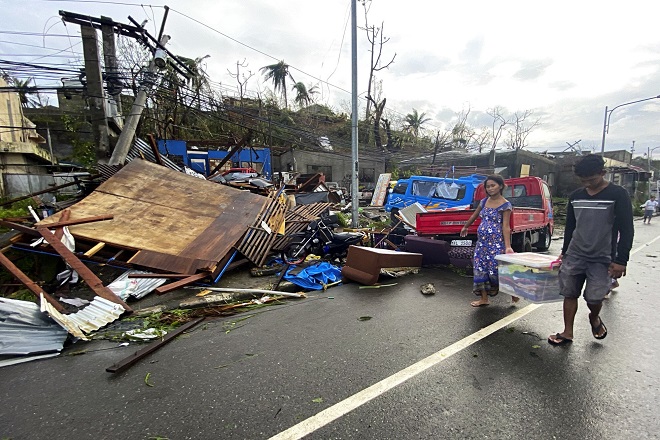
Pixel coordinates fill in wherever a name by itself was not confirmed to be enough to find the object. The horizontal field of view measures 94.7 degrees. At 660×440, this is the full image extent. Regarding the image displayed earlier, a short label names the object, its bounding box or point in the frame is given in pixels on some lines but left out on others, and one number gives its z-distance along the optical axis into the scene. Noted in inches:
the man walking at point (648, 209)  603.8
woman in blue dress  149.7
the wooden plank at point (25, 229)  199.5
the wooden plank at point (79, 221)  203.0
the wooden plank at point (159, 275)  179.8
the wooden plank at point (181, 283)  168.9
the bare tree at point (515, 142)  1405.0
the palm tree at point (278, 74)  1163.3
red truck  224.1
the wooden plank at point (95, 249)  188.1
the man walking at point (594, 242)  104.1
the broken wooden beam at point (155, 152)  381.6
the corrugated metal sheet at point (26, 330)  113.3
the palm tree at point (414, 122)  1285.7
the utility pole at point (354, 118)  346.9
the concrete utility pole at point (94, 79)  382.6
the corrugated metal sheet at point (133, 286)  168.6
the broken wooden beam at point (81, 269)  159.2
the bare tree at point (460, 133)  1353.3
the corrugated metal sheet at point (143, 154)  390.0
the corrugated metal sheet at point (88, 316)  124.3
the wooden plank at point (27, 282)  142.0
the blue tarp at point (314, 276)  202.7
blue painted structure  566.6
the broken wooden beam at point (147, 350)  104.3
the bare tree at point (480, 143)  1301.9
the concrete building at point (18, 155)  473.1
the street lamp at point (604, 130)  852.5
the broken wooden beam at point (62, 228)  194.9
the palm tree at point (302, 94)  1198.3
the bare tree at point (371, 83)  1096.7
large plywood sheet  202.7
